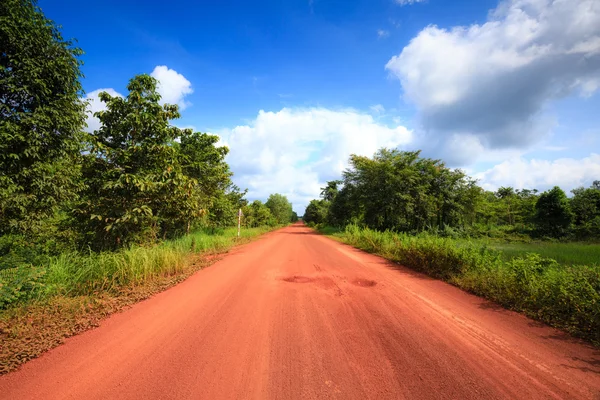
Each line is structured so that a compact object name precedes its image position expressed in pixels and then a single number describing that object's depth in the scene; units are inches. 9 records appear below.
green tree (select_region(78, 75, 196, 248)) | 253.1
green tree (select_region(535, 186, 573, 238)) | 930.1
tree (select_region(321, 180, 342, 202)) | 1669.7
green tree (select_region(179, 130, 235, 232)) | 506.6
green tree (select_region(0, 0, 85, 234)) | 189.9
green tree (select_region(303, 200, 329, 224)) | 1782.6
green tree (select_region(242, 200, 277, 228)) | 1034.8
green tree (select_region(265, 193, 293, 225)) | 2143.2
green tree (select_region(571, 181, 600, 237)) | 885.2
